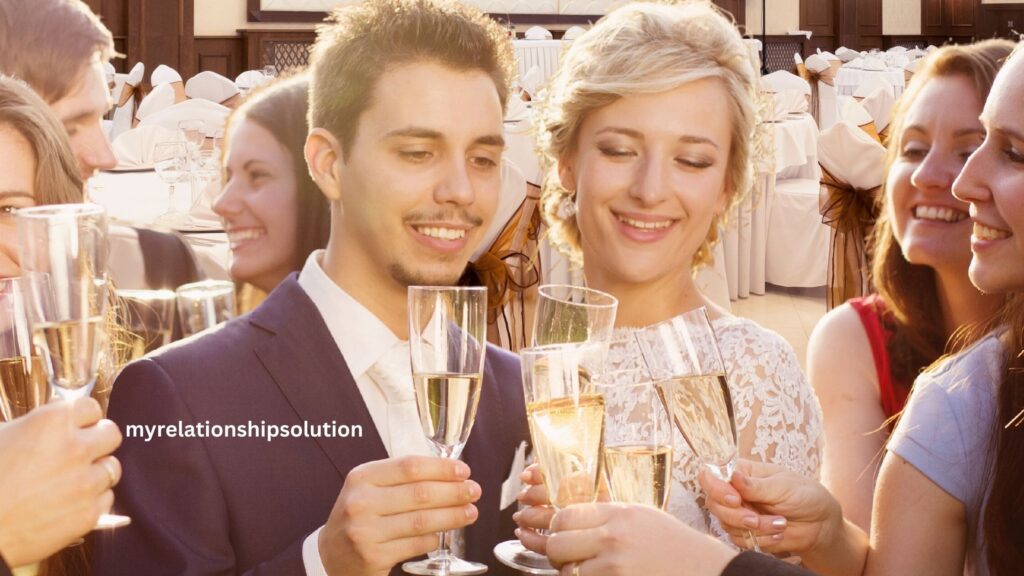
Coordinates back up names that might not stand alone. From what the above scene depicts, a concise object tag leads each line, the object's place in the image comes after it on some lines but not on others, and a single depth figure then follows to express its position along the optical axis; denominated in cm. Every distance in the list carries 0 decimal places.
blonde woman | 205
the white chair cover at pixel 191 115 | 528
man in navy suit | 155
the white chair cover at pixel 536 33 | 1202
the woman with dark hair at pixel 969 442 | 165
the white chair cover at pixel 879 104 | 823
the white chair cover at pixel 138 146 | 499
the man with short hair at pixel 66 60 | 269
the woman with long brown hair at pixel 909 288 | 238
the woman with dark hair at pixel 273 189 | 230
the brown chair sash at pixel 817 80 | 999
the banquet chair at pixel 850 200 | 394
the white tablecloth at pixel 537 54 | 1129
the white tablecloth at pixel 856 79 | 984
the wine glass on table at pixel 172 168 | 357
